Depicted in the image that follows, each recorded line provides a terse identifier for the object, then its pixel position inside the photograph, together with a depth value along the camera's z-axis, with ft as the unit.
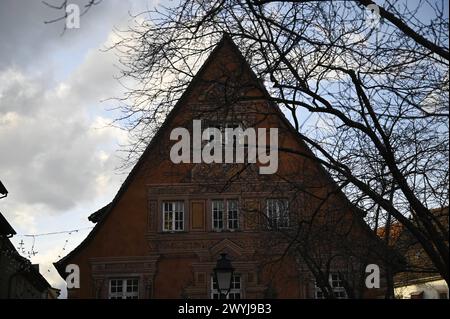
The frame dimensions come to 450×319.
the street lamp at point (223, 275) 35.96
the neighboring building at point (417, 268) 36.14
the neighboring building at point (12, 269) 65.10
